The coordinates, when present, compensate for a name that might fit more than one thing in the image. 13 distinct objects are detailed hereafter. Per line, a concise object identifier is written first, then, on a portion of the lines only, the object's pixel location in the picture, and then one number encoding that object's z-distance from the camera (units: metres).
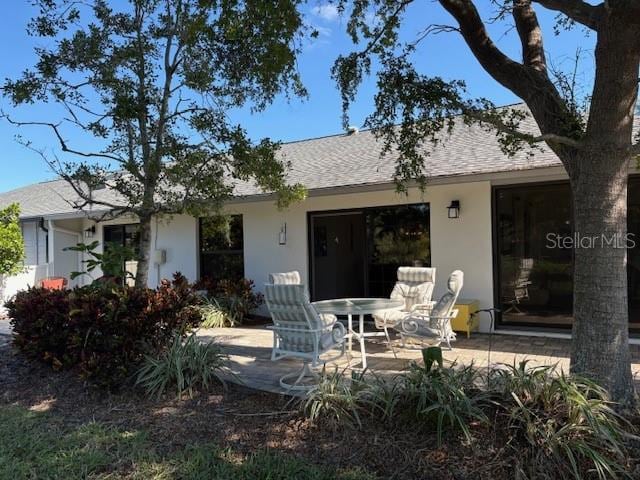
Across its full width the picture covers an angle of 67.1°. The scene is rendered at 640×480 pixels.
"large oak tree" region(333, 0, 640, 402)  3.71
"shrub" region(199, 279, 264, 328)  9.86
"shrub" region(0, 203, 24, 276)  12.45
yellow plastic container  8.09
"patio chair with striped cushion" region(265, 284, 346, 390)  5.32
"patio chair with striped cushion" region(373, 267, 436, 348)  7.65
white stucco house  8.00
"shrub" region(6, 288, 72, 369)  5.76
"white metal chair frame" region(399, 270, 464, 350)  6.42
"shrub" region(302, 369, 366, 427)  3.95
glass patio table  6.21
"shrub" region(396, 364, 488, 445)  3.55
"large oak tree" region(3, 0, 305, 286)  5.64
